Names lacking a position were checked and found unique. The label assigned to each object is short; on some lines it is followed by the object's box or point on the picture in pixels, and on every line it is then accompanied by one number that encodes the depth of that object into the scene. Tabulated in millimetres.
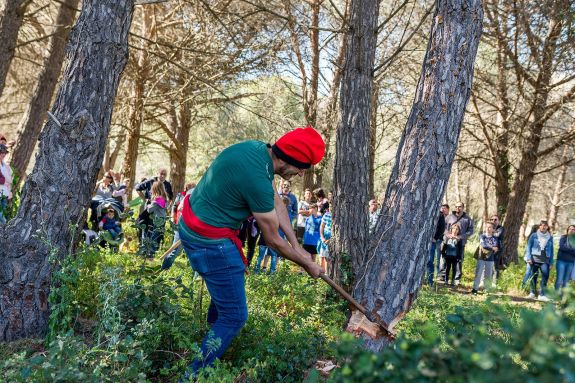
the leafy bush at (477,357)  1636
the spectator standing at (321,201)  11738
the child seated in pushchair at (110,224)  9836
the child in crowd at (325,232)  10465
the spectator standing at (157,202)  10156
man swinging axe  3797
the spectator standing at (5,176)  8279
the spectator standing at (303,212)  12031
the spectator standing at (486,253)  11953
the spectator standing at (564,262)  11852
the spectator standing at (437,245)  11758
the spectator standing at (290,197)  11133
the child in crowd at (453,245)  12250
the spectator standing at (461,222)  12383
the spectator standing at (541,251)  12000
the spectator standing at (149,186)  10672
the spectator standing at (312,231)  11234
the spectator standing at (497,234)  12117
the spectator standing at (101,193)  10170
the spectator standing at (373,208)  11363
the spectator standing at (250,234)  10297
